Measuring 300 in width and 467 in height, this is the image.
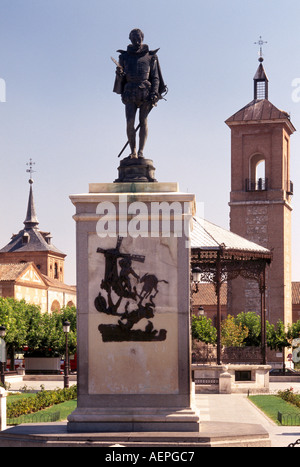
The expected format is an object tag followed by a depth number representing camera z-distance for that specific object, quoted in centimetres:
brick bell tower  6750
